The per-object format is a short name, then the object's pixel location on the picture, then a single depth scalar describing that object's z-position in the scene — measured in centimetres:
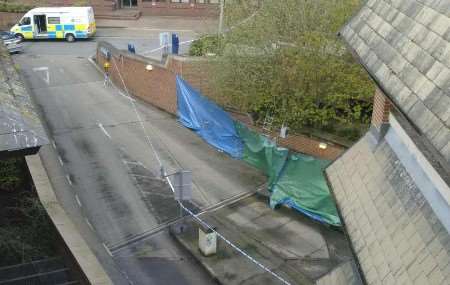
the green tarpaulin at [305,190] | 1546
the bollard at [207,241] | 1370
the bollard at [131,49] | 2955
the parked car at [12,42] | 3409
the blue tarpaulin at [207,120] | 2064
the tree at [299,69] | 1792
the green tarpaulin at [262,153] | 1700
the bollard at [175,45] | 2680
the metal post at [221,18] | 2405
